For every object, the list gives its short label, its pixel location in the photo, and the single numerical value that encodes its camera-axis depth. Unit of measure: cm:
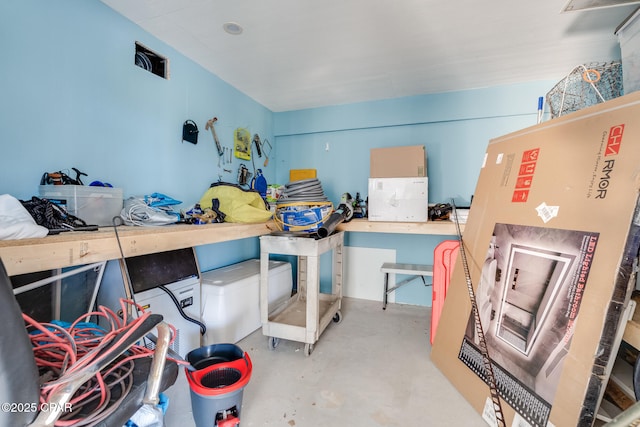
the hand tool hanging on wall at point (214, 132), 236
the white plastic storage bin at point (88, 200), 132
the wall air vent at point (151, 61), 181
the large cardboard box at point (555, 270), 94
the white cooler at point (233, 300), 191
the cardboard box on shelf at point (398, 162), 247
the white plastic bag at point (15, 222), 89
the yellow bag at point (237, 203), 197
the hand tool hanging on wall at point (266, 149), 322
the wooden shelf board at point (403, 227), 216
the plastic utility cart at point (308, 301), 188
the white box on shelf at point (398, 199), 228
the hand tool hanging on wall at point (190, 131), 211
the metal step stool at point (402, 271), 262
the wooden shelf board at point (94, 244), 84
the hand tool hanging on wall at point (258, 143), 302
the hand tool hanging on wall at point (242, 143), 271
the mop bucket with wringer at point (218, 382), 108
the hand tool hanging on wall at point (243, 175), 278
